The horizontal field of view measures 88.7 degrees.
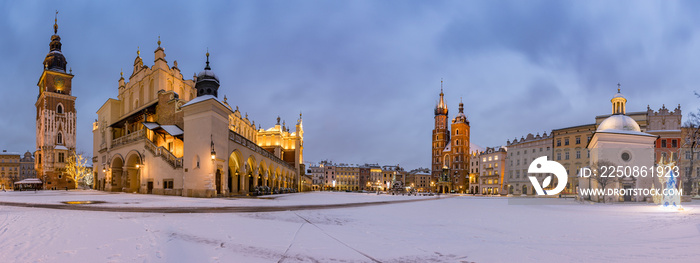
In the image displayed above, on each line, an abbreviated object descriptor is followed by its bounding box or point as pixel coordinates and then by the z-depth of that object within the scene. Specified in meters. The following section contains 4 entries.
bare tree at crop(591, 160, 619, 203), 38.16
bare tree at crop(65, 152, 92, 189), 66.88
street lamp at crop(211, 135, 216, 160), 26.84
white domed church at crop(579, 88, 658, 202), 39.16
